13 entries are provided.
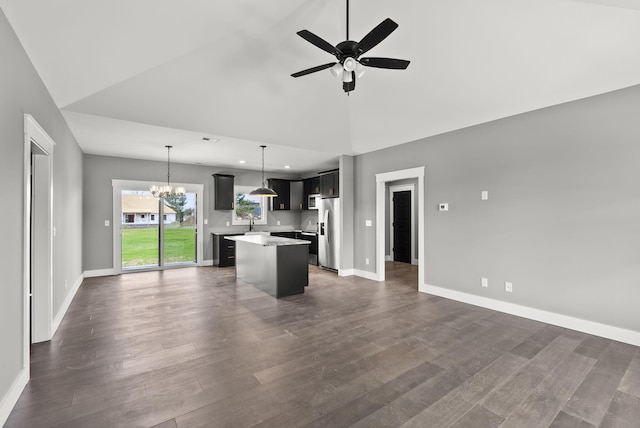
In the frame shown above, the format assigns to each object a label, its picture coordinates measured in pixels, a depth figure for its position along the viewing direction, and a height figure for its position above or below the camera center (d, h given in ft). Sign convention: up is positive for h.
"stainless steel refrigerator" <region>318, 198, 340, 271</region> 21.45 -1.38
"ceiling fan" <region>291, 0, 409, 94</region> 6.72 +4.05
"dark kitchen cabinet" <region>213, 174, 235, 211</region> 25.52 +2.06
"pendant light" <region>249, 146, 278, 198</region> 19.21 +1.52
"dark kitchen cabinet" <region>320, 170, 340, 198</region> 22.02 +2.34
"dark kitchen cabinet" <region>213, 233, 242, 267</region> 24.45 -2.93
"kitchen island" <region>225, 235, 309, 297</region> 15.62 -2.78
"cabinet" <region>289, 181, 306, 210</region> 29.27 +2.00
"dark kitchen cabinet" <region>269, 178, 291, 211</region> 28.45 +1.98
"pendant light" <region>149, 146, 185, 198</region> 20.56 +1.81
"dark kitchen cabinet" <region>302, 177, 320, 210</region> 27.71 +2.58
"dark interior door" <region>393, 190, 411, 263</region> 26.97 -1.10
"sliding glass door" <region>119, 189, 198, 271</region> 22.50 -1.09
